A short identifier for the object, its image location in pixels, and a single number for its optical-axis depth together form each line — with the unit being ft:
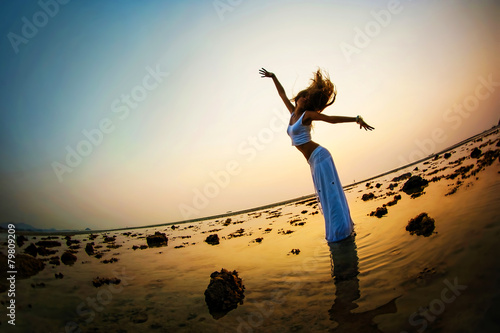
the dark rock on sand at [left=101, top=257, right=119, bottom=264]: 25.53
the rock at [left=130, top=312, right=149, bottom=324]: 10.43
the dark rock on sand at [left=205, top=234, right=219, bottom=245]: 32.42
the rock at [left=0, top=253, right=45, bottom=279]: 18.70
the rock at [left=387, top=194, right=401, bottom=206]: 27.64
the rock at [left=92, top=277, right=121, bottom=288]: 16.57
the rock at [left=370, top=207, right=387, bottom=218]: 22.95
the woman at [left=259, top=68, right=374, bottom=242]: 17.35
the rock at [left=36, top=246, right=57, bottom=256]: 30.87
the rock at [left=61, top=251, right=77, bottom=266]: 25.32
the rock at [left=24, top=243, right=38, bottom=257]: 30.23
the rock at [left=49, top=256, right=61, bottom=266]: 23.99
